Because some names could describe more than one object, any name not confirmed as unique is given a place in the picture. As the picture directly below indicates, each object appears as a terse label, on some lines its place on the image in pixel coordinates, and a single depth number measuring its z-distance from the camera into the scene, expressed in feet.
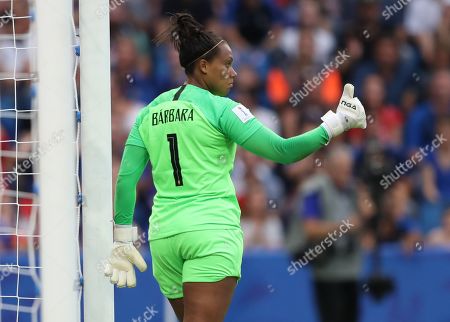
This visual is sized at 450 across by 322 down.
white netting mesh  36.63
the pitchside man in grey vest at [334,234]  60.44
